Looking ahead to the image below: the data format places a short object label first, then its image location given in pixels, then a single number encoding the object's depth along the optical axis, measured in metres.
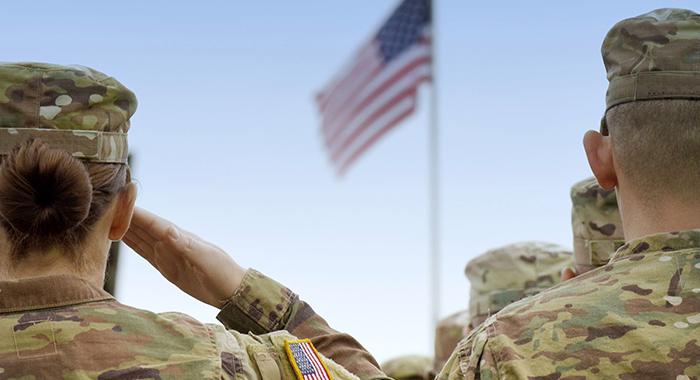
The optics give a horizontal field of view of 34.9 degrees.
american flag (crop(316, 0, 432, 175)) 15.17
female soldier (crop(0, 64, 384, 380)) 2.75
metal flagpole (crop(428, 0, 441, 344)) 17.08
